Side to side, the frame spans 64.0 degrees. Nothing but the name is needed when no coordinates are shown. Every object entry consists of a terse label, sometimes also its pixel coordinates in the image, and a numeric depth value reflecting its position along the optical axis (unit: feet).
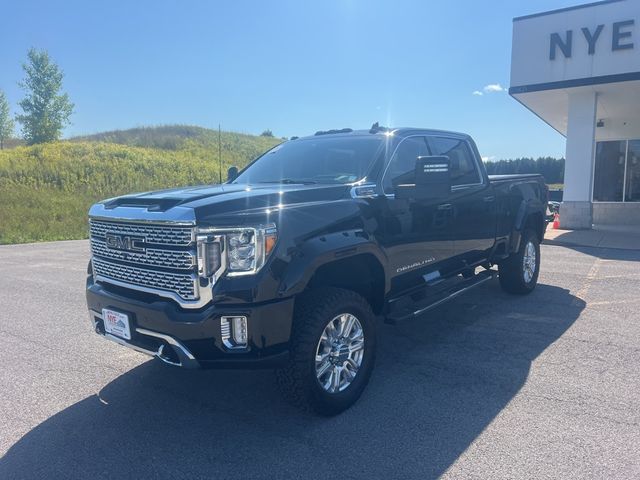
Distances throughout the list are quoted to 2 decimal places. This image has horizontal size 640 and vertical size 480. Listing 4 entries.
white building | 41.98
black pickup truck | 10.17
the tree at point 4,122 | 150.61
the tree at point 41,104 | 125.08
